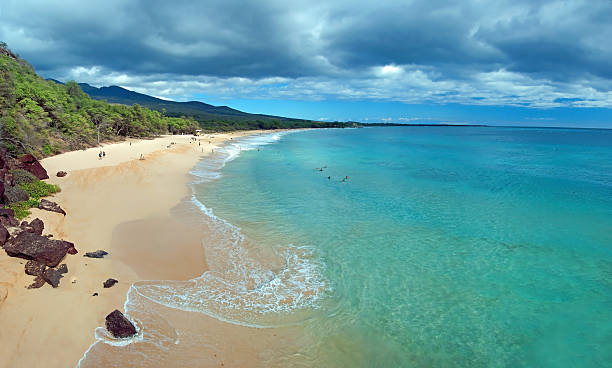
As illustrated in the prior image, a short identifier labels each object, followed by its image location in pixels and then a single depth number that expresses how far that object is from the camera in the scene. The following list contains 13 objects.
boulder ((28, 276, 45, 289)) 10.65
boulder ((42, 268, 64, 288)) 10.92
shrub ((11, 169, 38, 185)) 19.50
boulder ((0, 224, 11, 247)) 12.27
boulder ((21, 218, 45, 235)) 13.89
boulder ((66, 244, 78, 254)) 13.27
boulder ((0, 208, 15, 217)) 14.18
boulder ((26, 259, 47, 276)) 11.22
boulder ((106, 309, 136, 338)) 9.15
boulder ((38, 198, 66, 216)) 17.53
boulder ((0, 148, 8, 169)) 18.84
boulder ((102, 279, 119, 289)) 11.46
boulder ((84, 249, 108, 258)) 13.48
